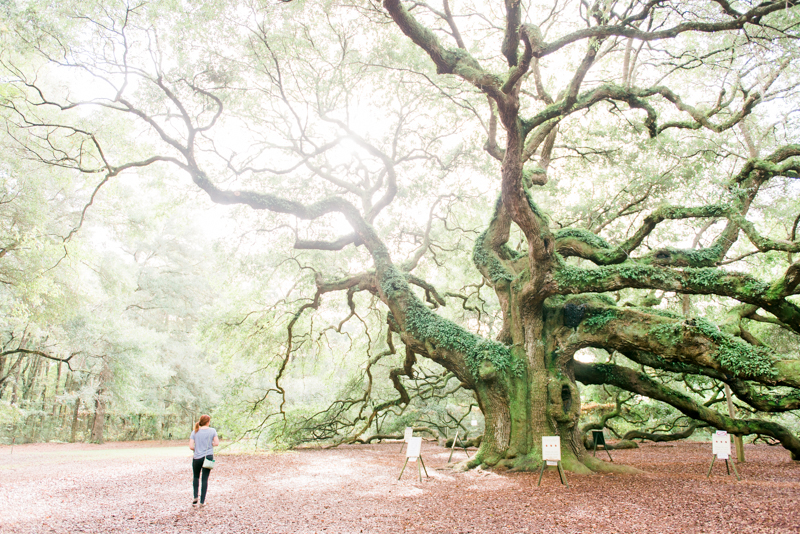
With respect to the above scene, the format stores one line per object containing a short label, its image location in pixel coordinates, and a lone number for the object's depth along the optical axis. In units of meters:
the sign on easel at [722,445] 6.66
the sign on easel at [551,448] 6.07
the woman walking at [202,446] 5.36
